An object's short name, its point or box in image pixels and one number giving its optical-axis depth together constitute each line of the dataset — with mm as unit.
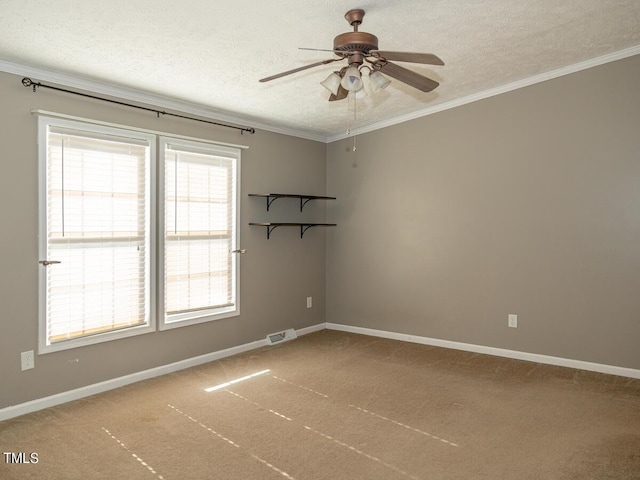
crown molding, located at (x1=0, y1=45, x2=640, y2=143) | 3174
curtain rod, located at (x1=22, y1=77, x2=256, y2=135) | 3047
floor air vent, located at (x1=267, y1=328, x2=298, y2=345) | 4762
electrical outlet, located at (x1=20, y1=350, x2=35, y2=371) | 3037
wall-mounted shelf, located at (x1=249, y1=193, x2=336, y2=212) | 4625
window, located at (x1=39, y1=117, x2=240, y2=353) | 3219
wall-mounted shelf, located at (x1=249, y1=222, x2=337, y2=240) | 4582
